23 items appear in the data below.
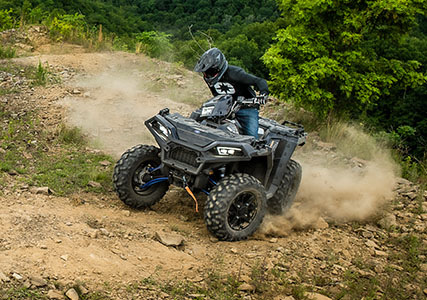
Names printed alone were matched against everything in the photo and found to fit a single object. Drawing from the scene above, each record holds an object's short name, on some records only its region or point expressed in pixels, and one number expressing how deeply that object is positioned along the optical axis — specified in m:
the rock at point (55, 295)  4.54
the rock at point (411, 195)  9.42
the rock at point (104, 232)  6.12
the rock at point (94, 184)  8.04
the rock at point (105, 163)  9.22
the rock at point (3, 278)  4.58
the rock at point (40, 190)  7.18
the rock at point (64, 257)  5.17
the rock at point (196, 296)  5.15
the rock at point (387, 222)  8.31
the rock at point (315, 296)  5.57
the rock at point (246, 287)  5.51
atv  6.53
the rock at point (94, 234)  5.93
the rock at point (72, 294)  4.58
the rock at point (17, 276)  4.66
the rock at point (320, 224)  7.90
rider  7.54
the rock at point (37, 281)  4.66
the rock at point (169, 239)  6.29
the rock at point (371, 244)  7.54
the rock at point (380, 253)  7.33
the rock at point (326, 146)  12.07
